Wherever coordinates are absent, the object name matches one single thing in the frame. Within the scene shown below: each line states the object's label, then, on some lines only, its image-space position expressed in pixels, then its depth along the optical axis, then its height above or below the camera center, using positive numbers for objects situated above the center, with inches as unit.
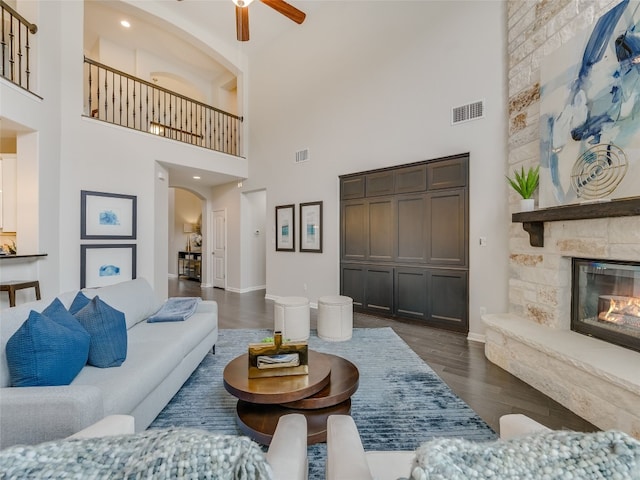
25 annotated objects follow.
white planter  114.5 +14.8
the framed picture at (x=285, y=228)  235.1 +11.6
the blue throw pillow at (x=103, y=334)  72.4 -23.4
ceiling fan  137.2 +111.1
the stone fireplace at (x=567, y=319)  76.7 -30.9
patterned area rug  73.4 -48.3
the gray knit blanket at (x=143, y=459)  21.0 -16.3
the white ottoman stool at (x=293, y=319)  140.4 -36.9
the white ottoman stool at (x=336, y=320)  142.5 -38.2
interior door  299.3 -6.0
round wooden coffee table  67.4 -37.5
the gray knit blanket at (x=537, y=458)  21.3 -16.7
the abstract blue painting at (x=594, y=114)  84.3 +41.7
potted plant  114.6 +21.8
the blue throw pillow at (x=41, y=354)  56.2 -22.1
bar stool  130.9 -20.0
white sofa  49.2 -30.6
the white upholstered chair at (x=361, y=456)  32.5 -26.1
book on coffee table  77.0 -31.5
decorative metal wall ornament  87.0 +22.2
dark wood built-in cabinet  155.1 +0.6
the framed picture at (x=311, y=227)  217.3 +11.6
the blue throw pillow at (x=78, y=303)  82.7 -17.5
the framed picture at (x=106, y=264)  175.9 -13.6
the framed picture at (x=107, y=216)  175.6 +16.9
